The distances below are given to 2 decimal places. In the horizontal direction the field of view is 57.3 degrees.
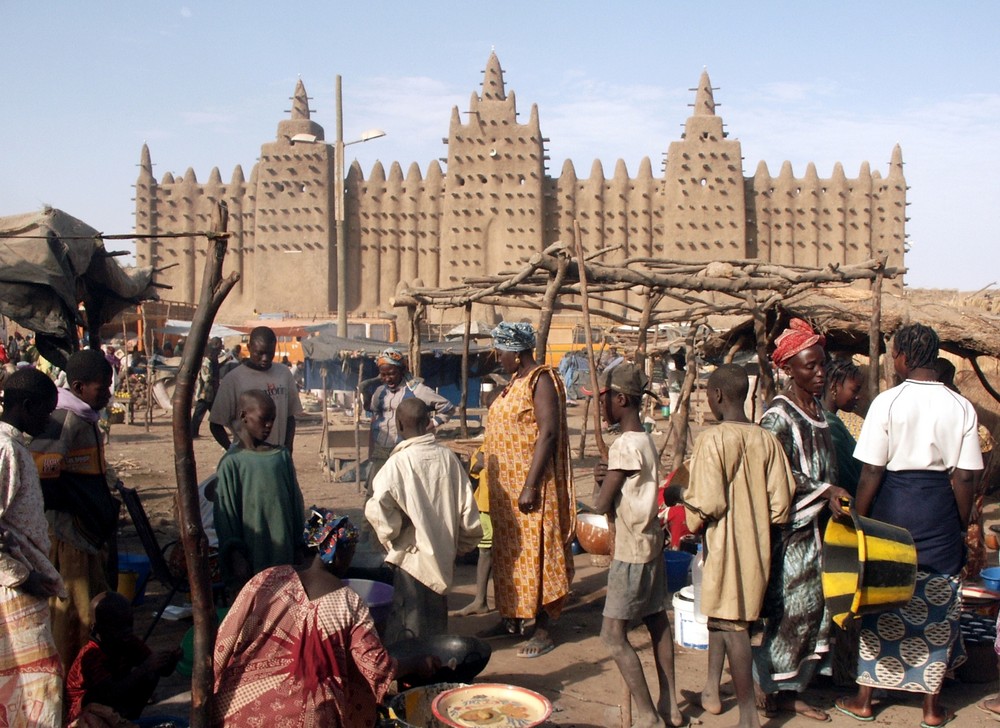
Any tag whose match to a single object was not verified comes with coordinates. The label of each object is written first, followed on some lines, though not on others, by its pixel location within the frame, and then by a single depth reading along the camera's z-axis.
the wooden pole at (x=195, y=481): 2.71
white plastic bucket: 4.98
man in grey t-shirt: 5.82
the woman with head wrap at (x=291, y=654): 2.87
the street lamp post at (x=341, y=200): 16.48
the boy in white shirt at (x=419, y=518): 4.20
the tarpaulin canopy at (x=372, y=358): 17.22
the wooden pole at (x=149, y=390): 17.09
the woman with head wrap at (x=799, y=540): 3.84
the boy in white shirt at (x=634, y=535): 3.94
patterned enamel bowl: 3.30
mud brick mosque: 41.62
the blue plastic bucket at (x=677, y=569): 5.89
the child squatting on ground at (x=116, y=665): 3.34
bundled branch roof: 8.22
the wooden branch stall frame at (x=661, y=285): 6.29
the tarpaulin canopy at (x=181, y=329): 25.07
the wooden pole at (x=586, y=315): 5.41
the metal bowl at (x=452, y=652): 3.81
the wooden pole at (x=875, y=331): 6.87
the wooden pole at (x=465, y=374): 10.11
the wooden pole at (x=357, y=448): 10.18
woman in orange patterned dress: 4.80
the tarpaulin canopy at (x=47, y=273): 5.37
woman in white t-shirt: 3.90
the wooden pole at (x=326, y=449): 11.59
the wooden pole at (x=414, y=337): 10.28
